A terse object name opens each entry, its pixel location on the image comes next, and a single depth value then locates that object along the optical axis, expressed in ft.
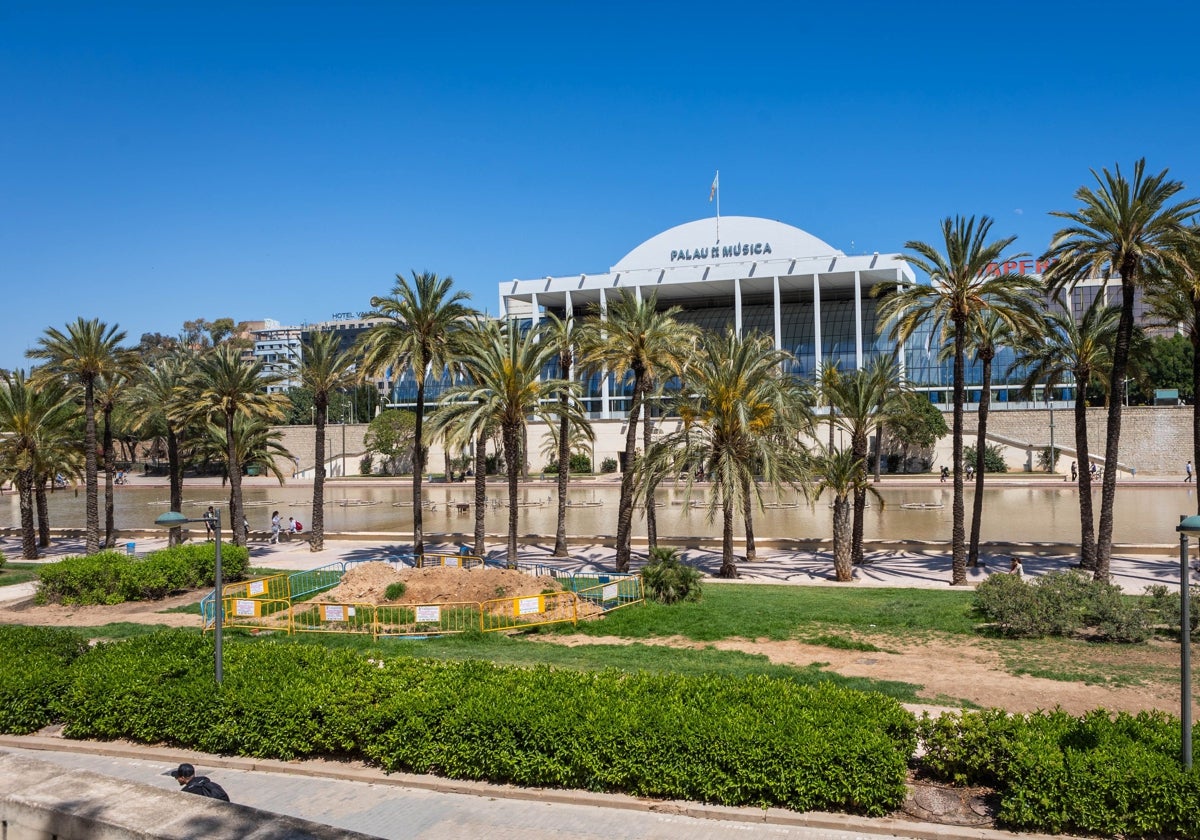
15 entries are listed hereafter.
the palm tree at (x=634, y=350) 89.45
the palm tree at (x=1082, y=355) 87.51
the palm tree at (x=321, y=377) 107.55
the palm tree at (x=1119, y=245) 73.05
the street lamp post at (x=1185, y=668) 27.61
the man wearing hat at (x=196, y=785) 27.53
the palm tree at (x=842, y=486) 85.05
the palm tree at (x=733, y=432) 80.69
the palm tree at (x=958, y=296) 81.00
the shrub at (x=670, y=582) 68.28
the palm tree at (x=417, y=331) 94.27
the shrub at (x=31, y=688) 39.86
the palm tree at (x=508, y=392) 87.81
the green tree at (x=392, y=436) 278.26
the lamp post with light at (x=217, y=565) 39.29
